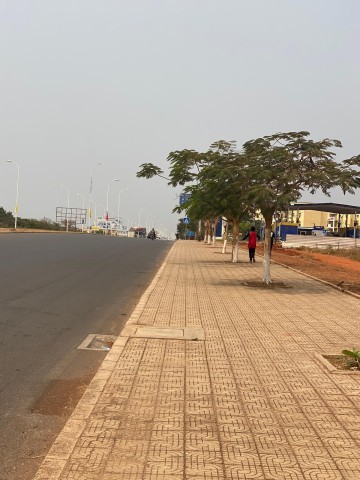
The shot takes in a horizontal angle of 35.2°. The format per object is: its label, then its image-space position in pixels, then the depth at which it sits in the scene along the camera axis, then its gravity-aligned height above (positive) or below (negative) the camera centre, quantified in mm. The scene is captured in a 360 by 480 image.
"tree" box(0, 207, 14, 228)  82538 +681
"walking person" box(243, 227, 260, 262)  25250 -217
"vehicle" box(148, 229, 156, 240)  64000 -319
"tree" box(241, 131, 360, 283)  13359 +1670
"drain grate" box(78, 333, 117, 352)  7657 -1608
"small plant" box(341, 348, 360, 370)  6730 -1355
